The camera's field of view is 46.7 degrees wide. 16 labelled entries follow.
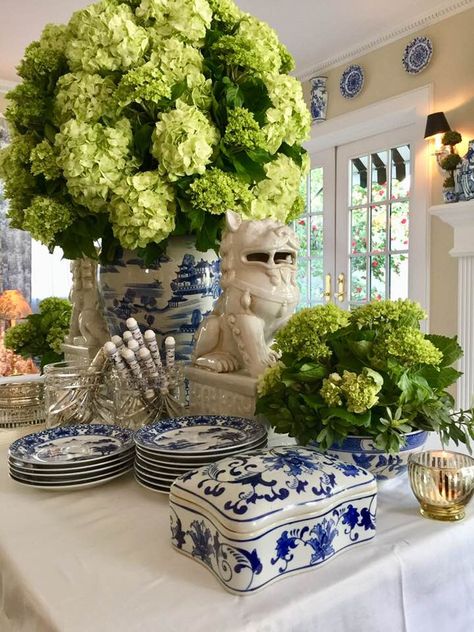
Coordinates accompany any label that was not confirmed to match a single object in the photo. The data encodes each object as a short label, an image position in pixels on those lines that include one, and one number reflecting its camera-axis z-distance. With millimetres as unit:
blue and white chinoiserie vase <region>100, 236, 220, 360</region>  1020
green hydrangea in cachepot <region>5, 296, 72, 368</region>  1288
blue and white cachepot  659
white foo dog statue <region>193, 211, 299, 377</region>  898
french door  3574
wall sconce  3113
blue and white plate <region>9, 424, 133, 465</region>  702
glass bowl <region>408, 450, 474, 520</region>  589
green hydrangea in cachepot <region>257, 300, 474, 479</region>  646
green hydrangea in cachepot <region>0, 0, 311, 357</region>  911
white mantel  2990
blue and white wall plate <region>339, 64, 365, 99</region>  3732
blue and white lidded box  476
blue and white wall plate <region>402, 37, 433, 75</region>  3277
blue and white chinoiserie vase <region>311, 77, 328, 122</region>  3984
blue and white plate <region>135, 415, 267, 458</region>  695
